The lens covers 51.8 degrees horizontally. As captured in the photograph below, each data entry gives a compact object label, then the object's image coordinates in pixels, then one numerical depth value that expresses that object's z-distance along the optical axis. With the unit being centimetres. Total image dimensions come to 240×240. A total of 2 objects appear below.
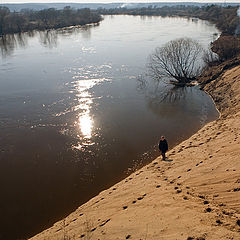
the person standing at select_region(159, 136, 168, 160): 1359
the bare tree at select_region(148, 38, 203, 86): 2980
